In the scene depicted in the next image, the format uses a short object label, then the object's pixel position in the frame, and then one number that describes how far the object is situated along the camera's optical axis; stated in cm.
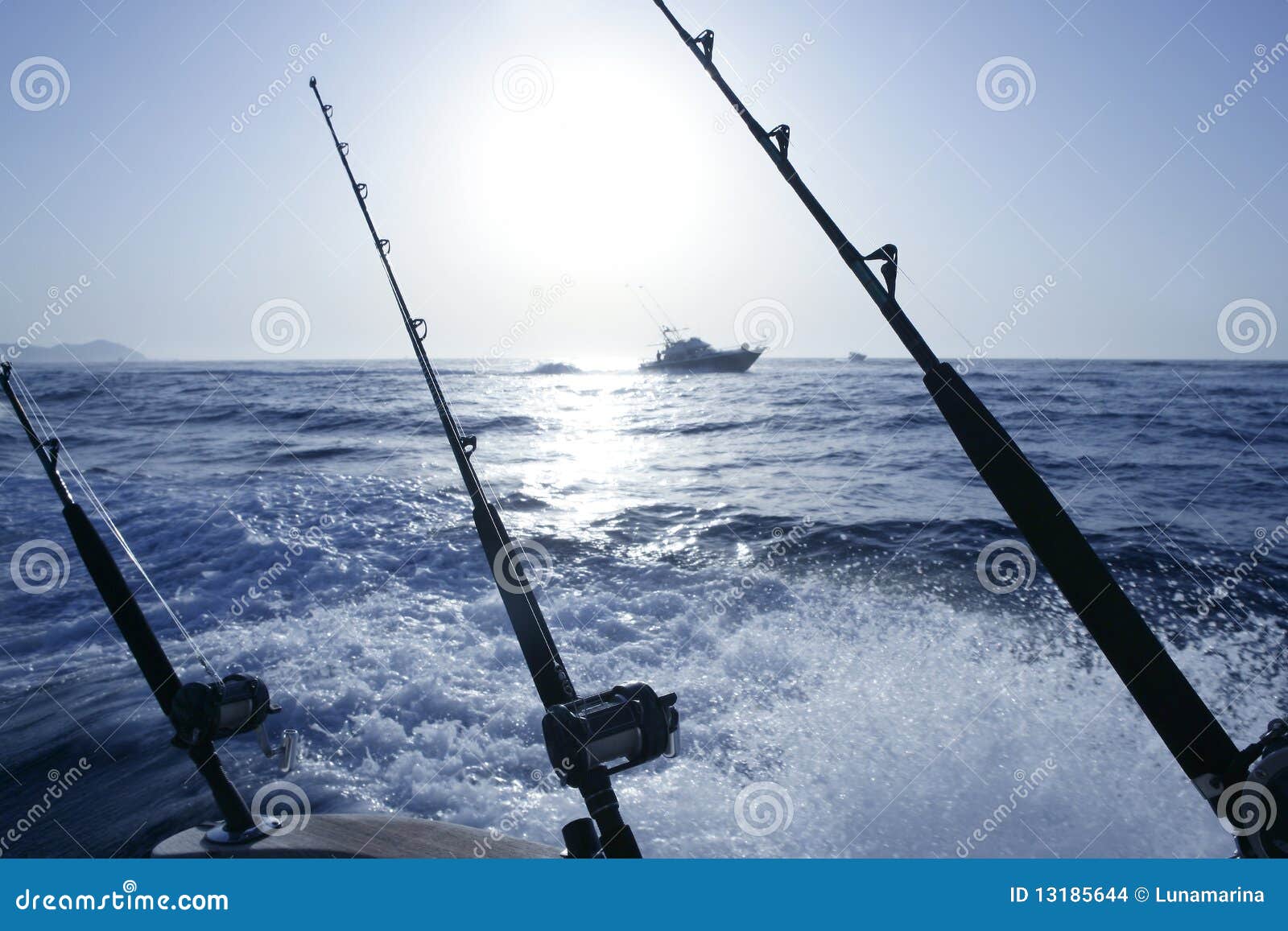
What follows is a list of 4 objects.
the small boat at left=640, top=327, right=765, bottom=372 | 6329
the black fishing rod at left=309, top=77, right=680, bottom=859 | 155
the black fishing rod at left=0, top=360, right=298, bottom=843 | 241
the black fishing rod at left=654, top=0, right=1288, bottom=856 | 153
